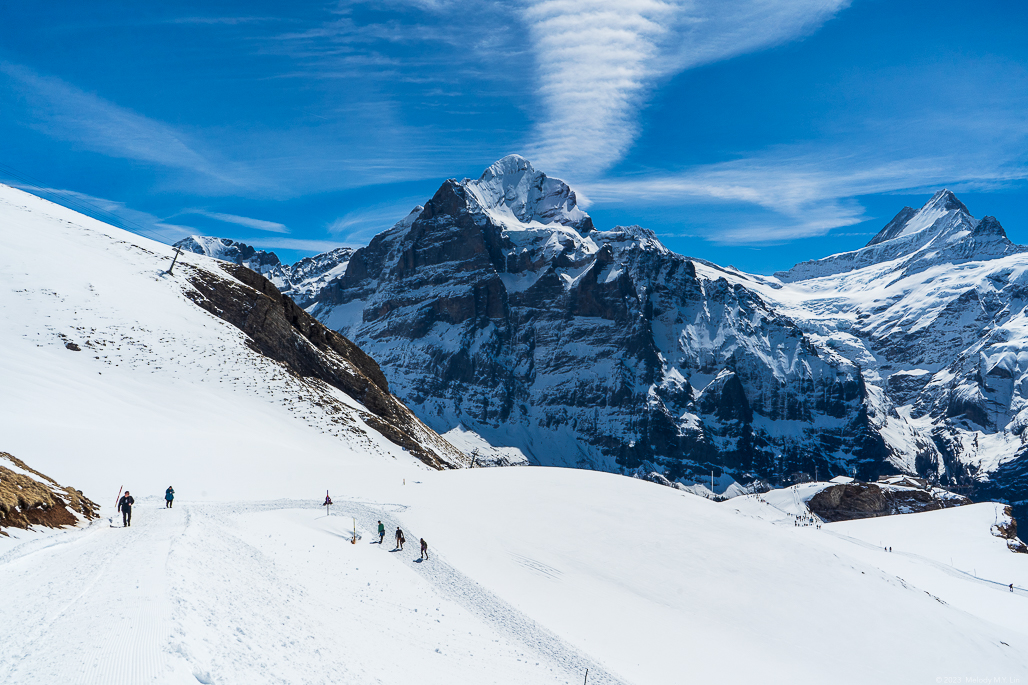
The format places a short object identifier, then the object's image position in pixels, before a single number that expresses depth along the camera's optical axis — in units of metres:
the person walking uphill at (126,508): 23.23
